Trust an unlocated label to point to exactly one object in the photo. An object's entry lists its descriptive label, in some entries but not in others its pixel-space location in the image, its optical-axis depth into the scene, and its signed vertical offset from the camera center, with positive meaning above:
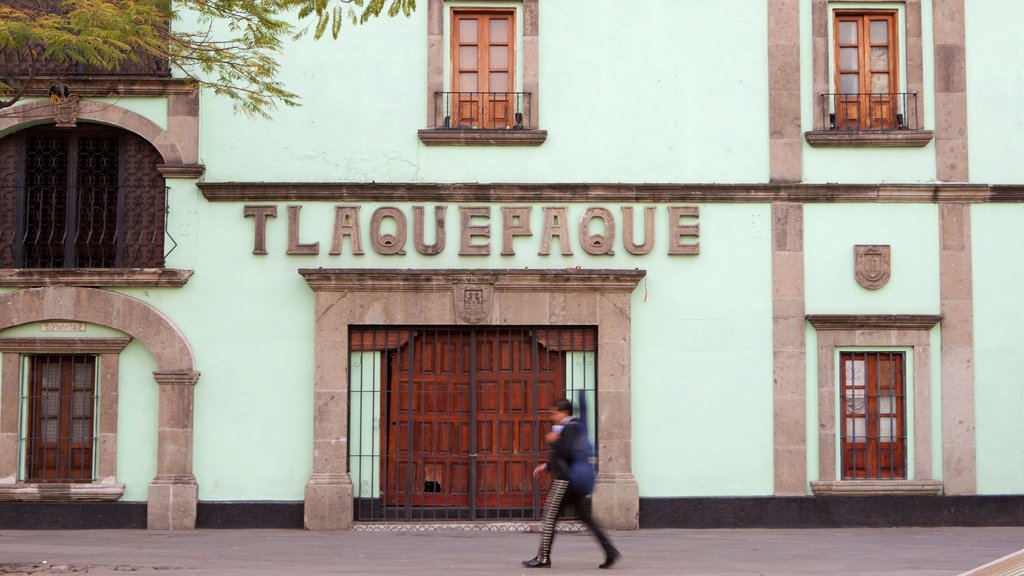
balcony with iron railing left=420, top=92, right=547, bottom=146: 15.84 +3.26
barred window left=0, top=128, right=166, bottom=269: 16.00 +2.24
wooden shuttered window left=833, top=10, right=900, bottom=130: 16.19 +3.97
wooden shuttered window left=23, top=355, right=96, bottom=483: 15.69 -0.51
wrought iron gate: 15.74 -0.58
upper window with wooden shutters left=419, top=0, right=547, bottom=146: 15.90 +3.86
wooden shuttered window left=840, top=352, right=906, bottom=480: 15.86 -0.46
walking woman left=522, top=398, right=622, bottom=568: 11.69 -1.01
